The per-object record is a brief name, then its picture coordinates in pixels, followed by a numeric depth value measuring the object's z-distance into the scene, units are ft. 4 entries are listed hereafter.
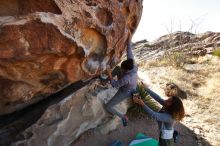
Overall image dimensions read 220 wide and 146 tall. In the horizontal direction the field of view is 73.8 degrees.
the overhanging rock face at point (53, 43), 5.47
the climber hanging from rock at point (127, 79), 7.94
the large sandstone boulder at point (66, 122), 7.74
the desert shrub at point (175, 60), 16.72
